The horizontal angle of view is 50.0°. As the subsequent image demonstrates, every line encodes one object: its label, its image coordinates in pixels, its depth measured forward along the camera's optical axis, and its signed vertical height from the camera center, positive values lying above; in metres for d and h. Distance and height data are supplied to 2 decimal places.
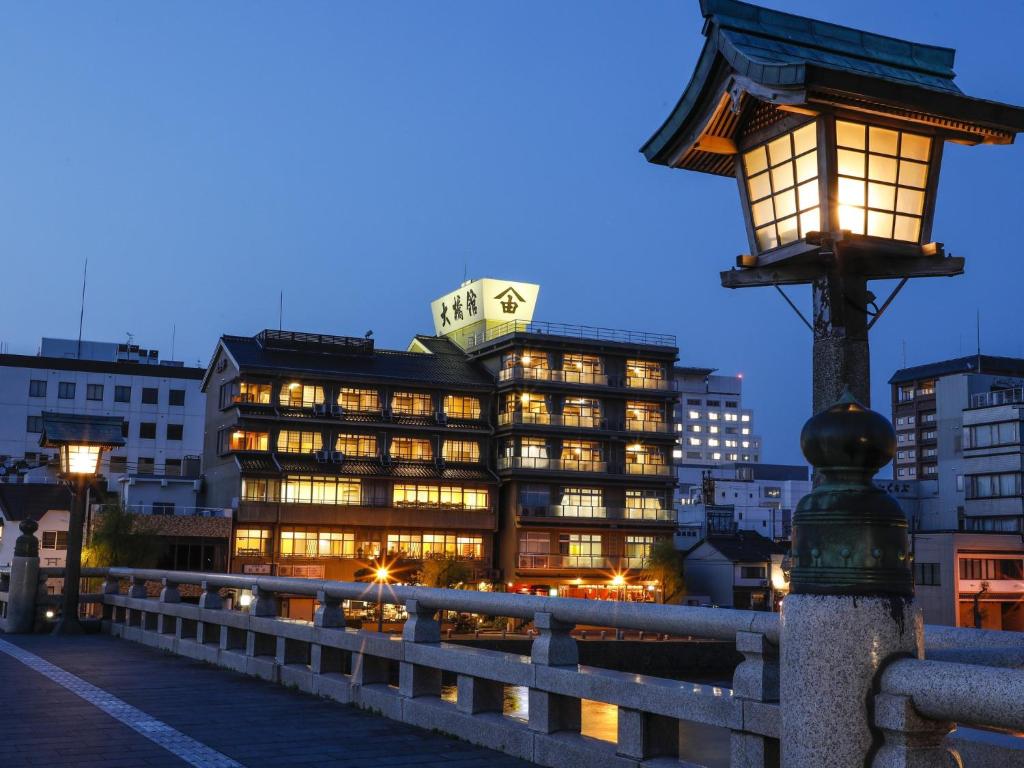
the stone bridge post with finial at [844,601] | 5.12 -0.26
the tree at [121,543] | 60.62 -0.78
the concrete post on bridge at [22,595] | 23.48 -1.47
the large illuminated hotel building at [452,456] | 67.00 +5.09
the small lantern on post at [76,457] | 23.20 +1.55
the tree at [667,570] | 71.81 -1.91
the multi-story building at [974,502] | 69.06 +3.66
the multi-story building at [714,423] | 184.38 +20.41
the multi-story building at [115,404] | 85.25 +9.89
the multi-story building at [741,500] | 93.56 +5.49
